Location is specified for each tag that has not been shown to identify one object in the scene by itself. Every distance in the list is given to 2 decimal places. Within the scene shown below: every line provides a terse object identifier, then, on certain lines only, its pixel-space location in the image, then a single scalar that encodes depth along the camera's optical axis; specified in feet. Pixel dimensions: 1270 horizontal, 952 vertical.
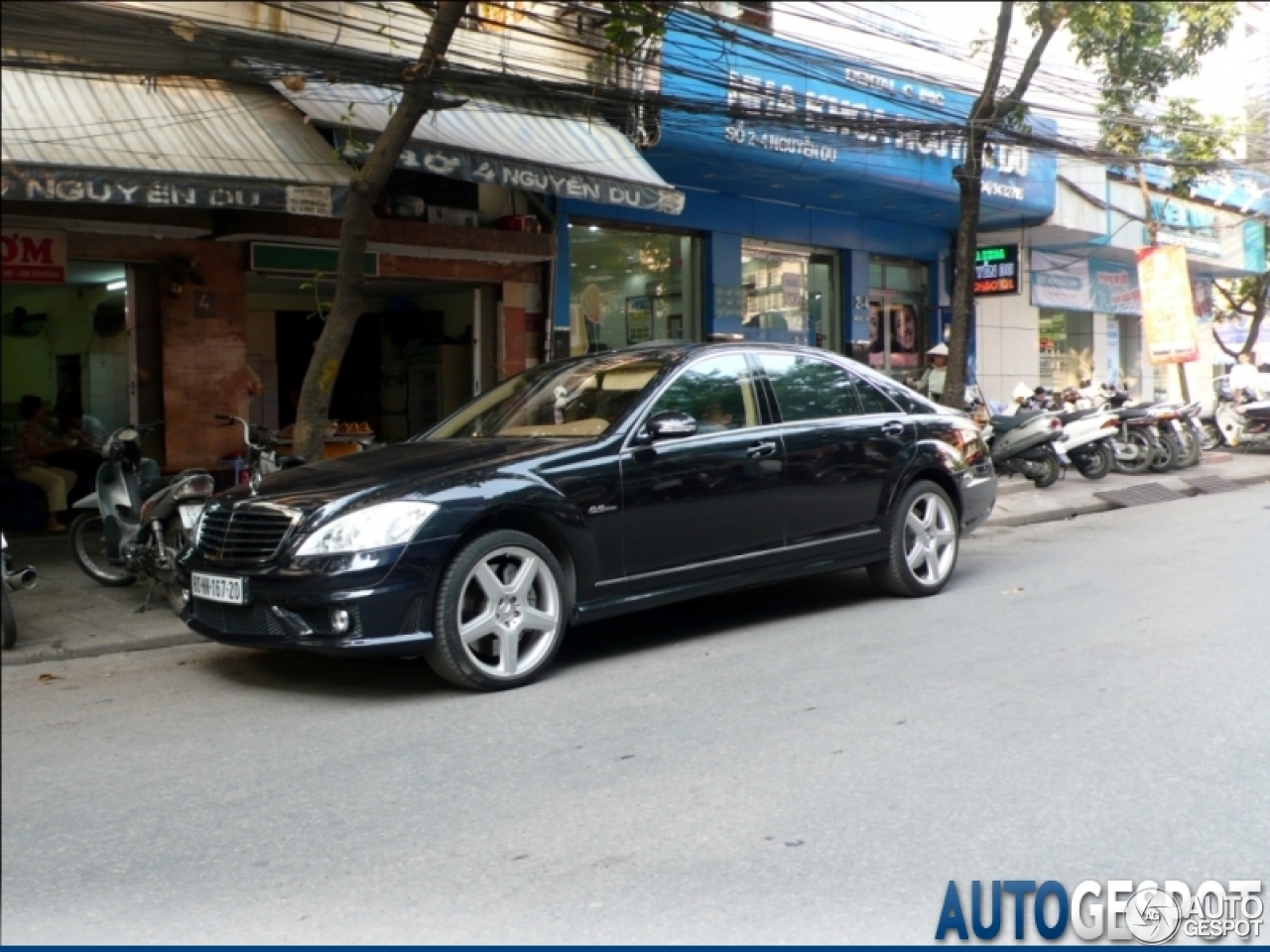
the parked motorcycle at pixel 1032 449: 45.71
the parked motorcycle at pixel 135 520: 24.36
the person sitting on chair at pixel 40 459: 34.73
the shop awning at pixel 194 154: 24.59
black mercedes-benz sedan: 17.53
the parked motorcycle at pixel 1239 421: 60.08
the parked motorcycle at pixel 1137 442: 51.75
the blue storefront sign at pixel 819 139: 16.31
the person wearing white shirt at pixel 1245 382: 64.18
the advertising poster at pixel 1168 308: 39.37
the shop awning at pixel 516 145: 31.24
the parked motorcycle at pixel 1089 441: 47.80
